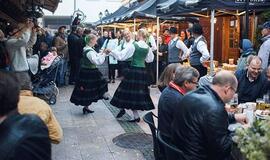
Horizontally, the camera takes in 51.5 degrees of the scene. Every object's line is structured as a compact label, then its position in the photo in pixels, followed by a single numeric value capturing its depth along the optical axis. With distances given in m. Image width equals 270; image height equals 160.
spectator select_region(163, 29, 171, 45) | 8.49
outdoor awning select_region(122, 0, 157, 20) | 8.37
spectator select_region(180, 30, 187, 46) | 9.41
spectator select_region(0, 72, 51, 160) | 1.31
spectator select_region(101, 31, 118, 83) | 8.91
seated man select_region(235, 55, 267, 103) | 3.40
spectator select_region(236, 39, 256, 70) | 4.61
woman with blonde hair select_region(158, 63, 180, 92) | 3.19
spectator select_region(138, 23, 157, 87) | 7.78
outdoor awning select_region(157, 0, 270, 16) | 4.85
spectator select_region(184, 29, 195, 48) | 8.19
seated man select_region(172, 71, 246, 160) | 2.08
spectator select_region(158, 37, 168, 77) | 8.16
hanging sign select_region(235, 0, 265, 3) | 5.00
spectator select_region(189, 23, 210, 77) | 5.51
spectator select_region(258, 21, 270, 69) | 4.74
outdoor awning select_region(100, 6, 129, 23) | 15.20
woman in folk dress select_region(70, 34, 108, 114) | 5.39
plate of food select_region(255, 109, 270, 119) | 2.44
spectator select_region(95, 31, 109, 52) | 10.57
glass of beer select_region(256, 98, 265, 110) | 2.76
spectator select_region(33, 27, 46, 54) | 7.88
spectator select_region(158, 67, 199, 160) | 2.69
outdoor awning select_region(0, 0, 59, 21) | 5.83
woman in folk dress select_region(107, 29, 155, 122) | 5.00
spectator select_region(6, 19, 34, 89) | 4.54
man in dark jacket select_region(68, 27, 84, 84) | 8.30
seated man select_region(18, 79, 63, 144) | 2.07
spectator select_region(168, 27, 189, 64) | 6.84
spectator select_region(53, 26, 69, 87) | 8.18
